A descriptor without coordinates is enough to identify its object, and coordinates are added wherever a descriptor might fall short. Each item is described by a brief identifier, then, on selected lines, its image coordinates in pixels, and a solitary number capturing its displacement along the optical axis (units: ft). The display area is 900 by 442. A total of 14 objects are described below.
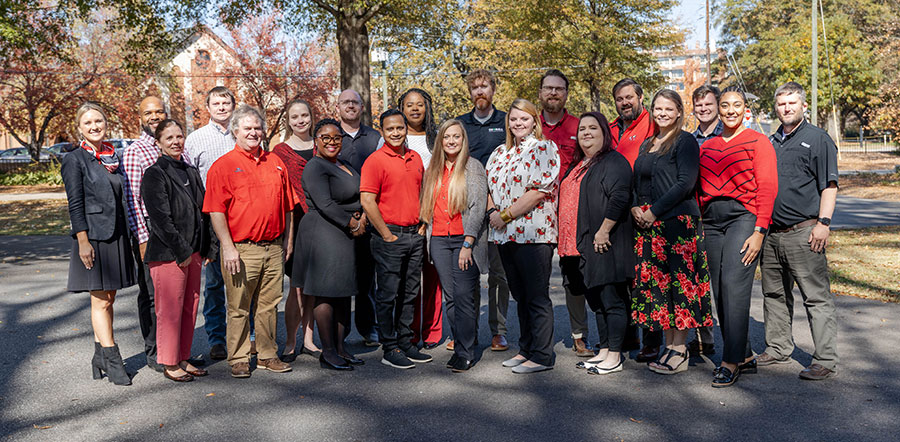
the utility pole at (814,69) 74.84
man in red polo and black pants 18.66
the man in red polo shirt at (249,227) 17.48
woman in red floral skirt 17.08
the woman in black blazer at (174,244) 17.26
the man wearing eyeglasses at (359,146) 21.42
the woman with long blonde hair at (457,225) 18.31
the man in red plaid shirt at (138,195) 18.12
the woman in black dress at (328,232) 18.44
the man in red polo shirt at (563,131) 20.07
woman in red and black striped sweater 16.70
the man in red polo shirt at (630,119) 20.02
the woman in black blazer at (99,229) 17.06
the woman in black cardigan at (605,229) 17.57
